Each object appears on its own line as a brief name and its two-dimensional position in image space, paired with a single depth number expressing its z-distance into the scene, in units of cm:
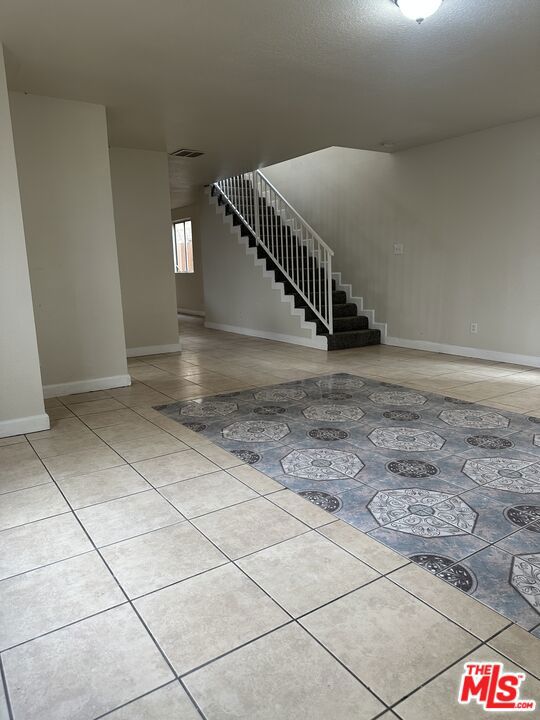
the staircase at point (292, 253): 657
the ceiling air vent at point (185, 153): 602
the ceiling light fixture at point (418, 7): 262
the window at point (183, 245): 1154
